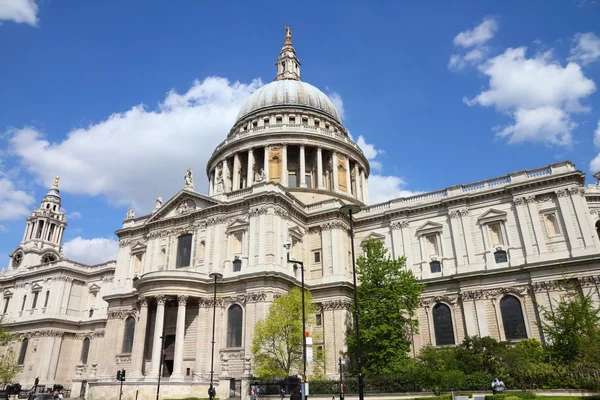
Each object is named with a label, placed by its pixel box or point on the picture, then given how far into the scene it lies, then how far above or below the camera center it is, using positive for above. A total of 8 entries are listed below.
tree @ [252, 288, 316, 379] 33.38 +3.29
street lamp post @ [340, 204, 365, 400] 21.05 +7.77
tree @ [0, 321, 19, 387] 46.22 +2.46
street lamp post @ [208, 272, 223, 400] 29.57 -0.32
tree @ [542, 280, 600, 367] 26.39 +2.77
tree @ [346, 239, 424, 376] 34.34 +5.51
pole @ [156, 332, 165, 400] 36.15 +3.45
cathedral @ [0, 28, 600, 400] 37.69 +10.25
